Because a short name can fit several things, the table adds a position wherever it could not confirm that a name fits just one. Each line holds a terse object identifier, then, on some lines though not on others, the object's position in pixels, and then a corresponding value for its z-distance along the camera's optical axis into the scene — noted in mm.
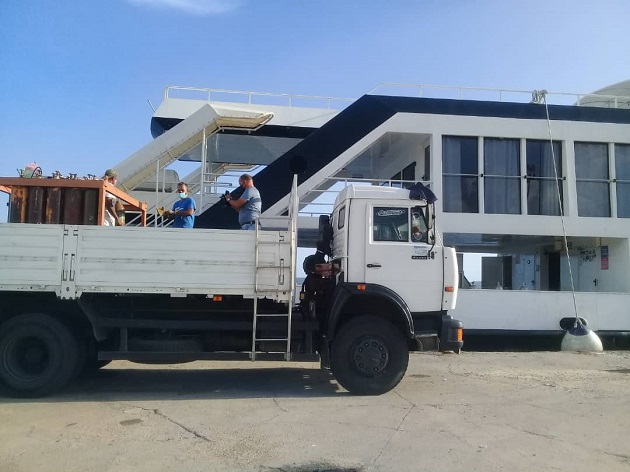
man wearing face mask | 8875
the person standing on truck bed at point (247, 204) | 8383
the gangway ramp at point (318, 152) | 13258
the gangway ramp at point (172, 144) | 12828
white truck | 7238
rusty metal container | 7957
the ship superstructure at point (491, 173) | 13328
